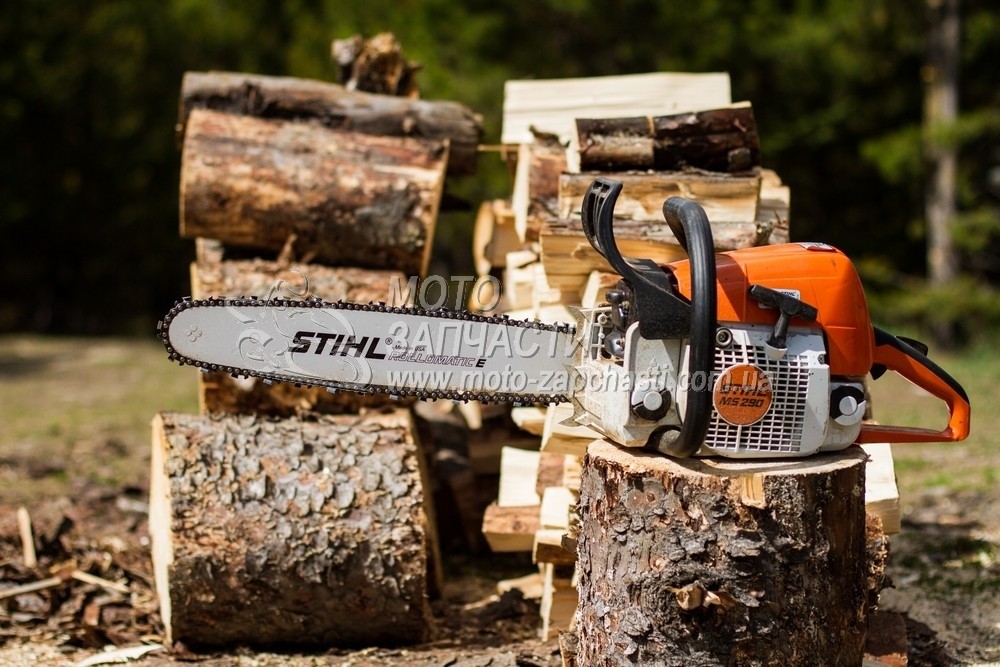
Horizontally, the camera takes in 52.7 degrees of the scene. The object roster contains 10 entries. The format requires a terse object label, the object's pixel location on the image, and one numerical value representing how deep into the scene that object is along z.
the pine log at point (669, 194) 3.00
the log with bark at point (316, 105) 3.91
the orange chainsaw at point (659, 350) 2.15
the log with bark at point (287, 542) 2.81
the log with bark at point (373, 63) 4.21
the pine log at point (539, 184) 3.24
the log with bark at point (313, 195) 3.60
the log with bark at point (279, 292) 3.31
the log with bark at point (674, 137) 3.08
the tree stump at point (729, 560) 2.15
